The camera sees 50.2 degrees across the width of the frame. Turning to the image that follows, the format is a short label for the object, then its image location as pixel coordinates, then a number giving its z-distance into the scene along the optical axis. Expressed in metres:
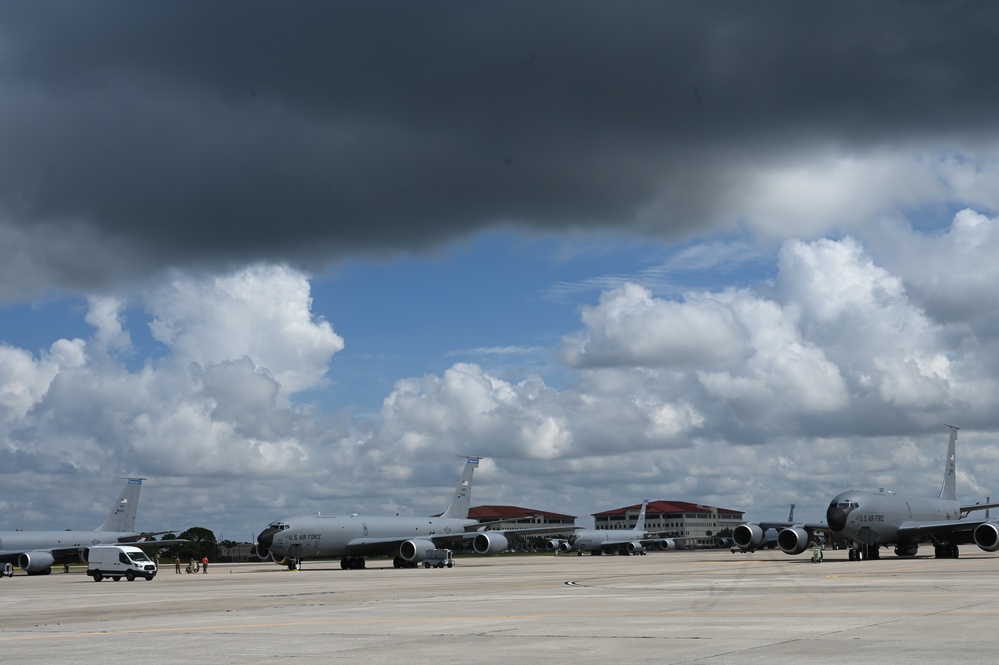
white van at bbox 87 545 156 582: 64.62
